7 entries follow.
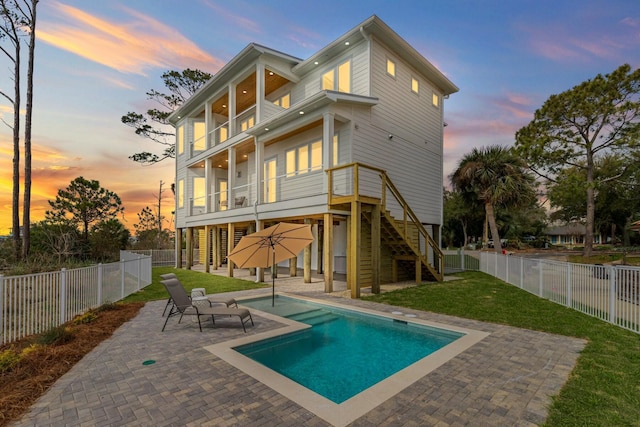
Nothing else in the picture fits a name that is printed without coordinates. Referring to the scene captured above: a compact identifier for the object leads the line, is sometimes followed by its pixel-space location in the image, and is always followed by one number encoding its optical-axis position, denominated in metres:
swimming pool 3.51
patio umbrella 8.49
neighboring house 60.78
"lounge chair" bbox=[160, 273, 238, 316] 7.56
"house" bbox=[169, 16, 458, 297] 11.53
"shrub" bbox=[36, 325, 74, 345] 5.50
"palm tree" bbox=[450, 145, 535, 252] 22.06
